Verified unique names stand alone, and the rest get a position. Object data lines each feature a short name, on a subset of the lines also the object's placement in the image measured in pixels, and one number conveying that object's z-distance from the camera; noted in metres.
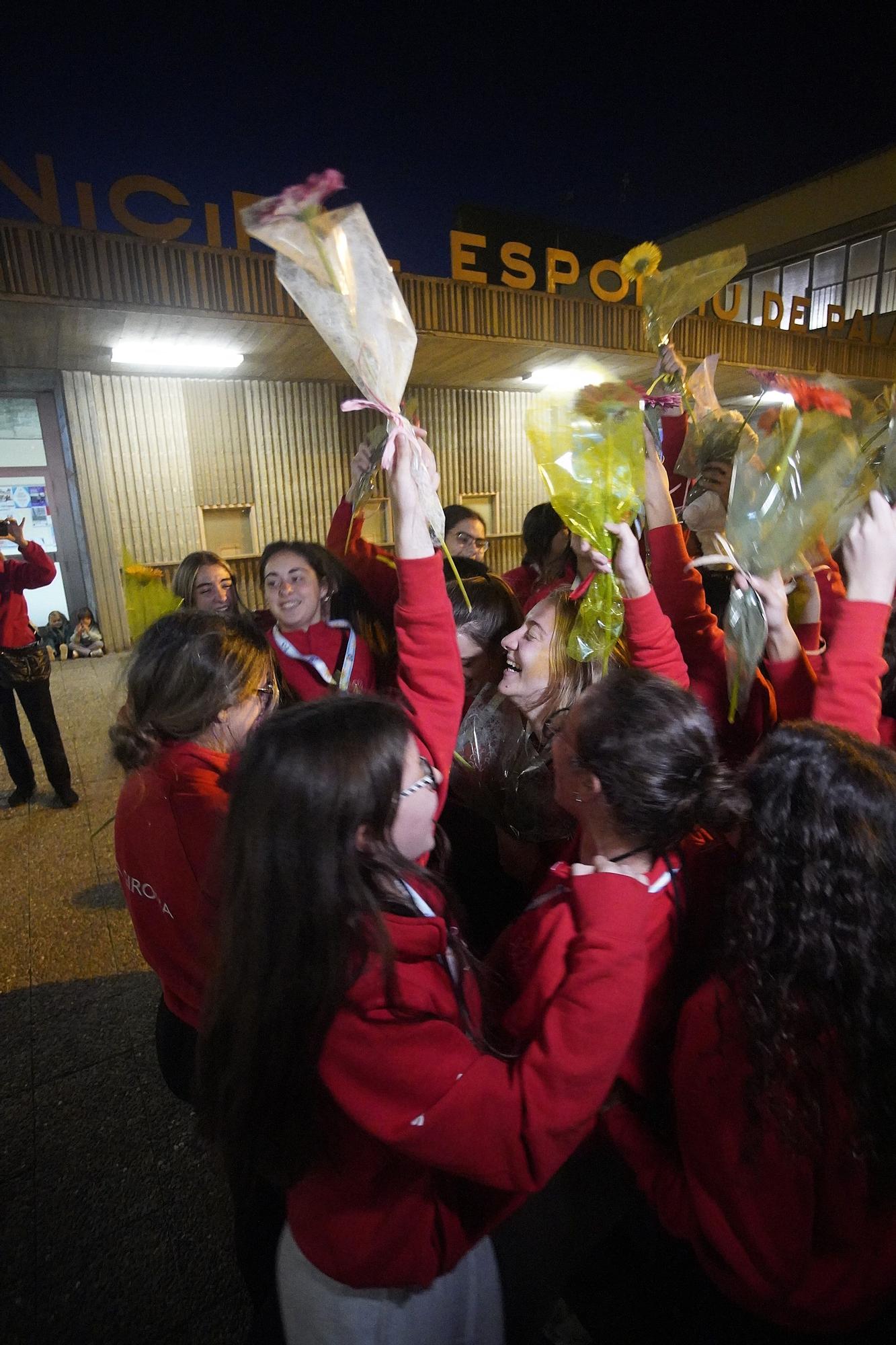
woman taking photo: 4.35
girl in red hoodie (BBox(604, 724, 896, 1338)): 0.93
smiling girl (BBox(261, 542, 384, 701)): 2.53
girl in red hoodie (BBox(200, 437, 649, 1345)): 0.90
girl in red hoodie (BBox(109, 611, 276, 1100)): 1.36
